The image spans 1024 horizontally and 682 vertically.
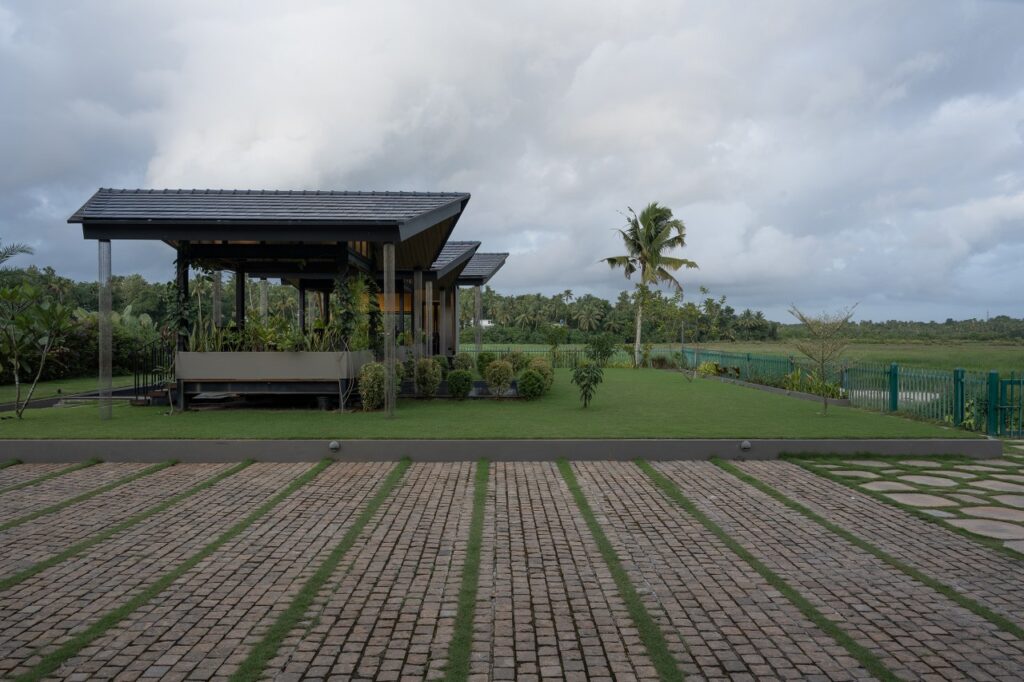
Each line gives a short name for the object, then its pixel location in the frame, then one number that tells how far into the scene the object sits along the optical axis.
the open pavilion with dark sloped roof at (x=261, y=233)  12.26
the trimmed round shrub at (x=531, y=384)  15.54
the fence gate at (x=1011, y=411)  11.77
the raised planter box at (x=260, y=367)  13.23
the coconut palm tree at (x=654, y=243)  36.59
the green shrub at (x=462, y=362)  21.22
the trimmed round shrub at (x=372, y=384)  12.99
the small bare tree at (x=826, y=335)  13.70
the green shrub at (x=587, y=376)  13.50
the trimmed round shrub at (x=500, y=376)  16.05
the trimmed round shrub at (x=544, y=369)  16.30
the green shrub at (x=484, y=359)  22.02
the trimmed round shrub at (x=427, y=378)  15.59
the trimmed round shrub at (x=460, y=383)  15.36
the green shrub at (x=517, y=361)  20.42
